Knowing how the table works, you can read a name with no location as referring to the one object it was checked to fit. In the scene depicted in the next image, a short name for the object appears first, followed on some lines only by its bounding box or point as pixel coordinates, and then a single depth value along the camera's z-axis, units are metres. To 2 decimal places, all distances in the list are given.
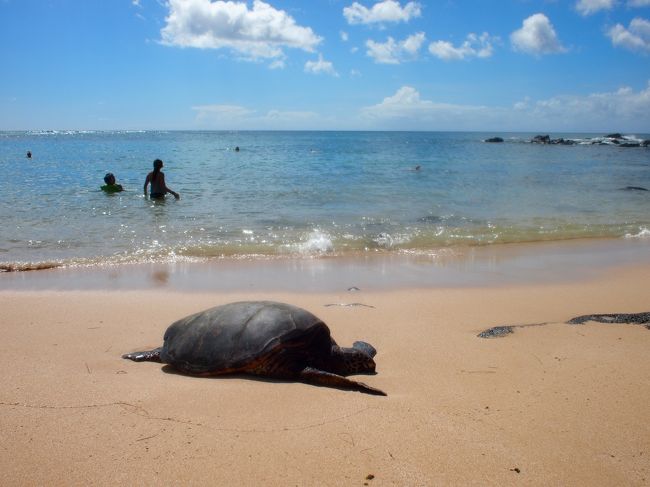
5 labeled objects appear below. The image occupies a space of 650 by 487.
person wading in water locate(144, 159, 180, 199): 16.36
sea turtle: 4.17
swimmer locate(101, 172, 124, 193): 17.38
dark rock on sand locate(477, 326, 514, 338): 5.21
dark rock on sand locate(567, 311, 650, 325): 5.52
